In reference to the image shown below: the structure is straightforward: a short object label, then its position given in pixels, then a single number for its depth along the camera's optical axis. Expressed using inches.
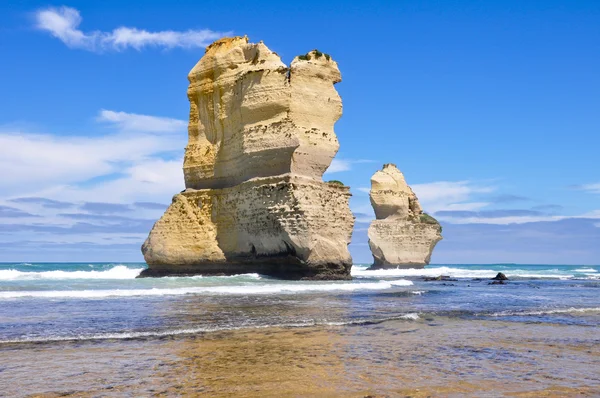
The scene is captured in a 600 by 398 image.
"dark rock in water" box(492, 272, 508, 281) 1526.3
